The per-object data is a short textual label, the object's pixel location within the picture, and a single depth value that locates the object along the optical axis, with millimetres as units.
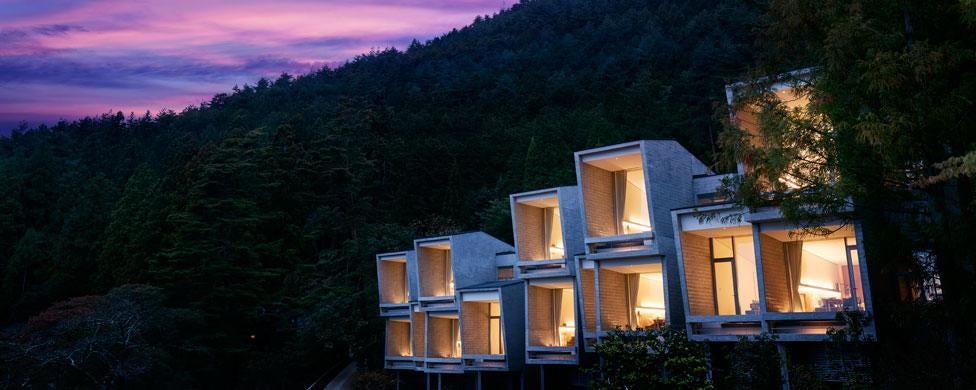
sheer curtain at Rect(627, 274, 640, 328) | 21436
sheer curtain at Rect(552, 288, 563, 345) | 25172
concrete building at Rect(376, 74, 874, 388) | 16875
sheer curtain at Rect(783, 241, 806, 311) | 17266
